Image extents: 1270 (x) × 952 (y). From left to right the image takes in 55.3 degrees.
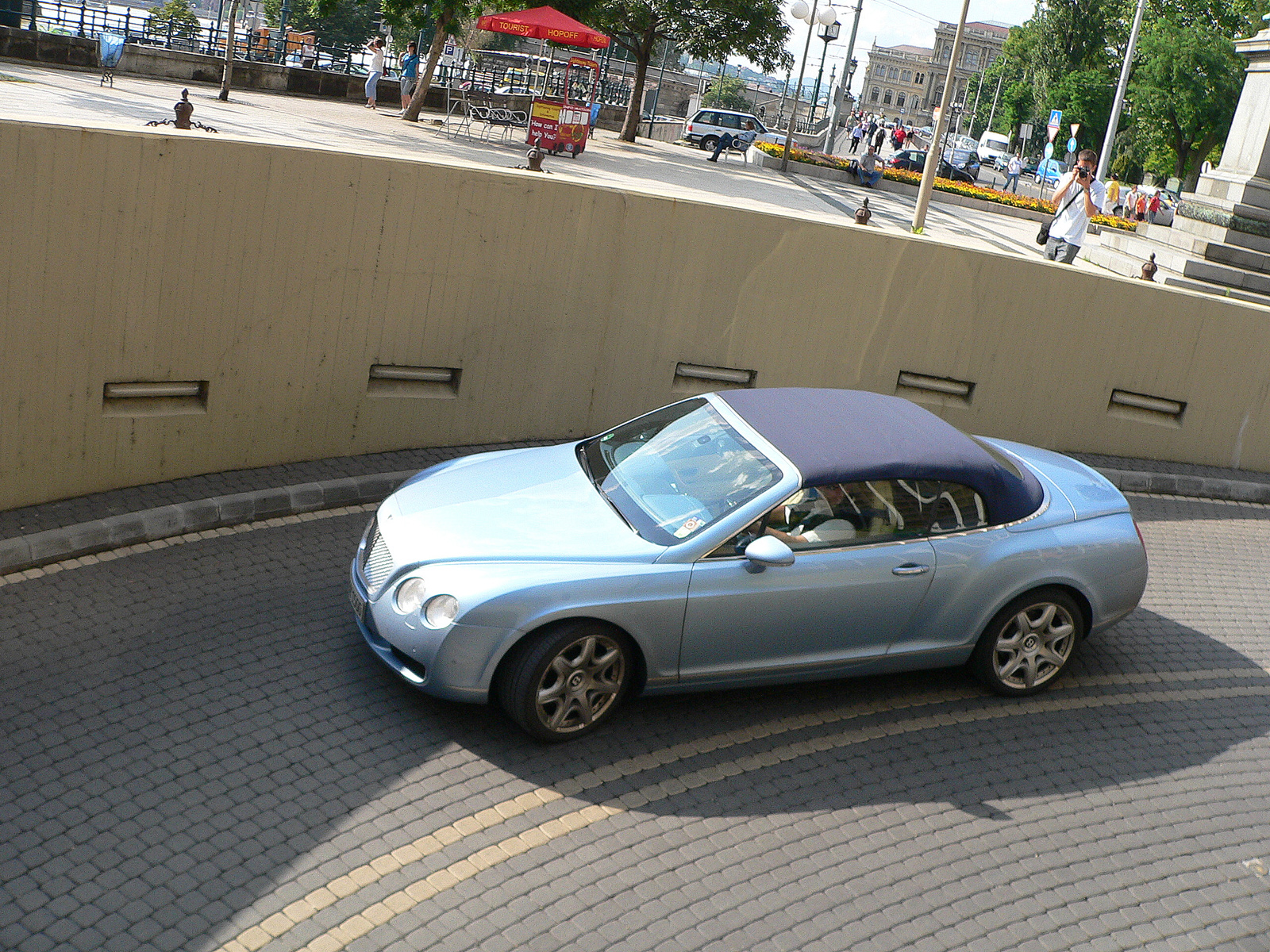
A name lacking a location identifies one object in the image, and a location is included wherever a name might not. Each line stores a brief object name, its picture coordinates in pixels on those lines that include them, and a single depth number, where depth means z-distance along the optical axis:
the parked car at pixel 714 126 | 45.03
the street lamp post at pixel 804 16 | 34.12
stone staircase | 16.00
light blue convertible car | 5.54
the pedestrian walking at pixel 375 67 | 29.27
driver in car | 5.96
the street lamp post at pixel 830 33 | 36.06
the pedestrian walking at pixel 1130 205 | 42.41
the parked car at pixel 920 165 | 49.16
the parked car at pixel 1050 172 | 56.62
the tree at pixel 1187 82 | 67.81
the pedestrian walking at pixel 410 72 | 30.00
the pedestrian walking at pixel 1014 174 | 57.71
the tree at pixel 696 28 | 33.75
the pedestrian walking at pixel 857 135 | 51.97
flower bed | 36.19
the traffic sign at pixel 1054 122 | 47.06
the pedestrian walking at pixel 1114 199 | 43.54
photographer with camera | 13.18
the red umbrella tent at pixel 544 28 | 23.23
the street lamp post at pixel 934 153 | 20.55
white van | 96.20
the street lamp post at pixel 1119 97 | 39.19
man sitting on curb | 34.53
